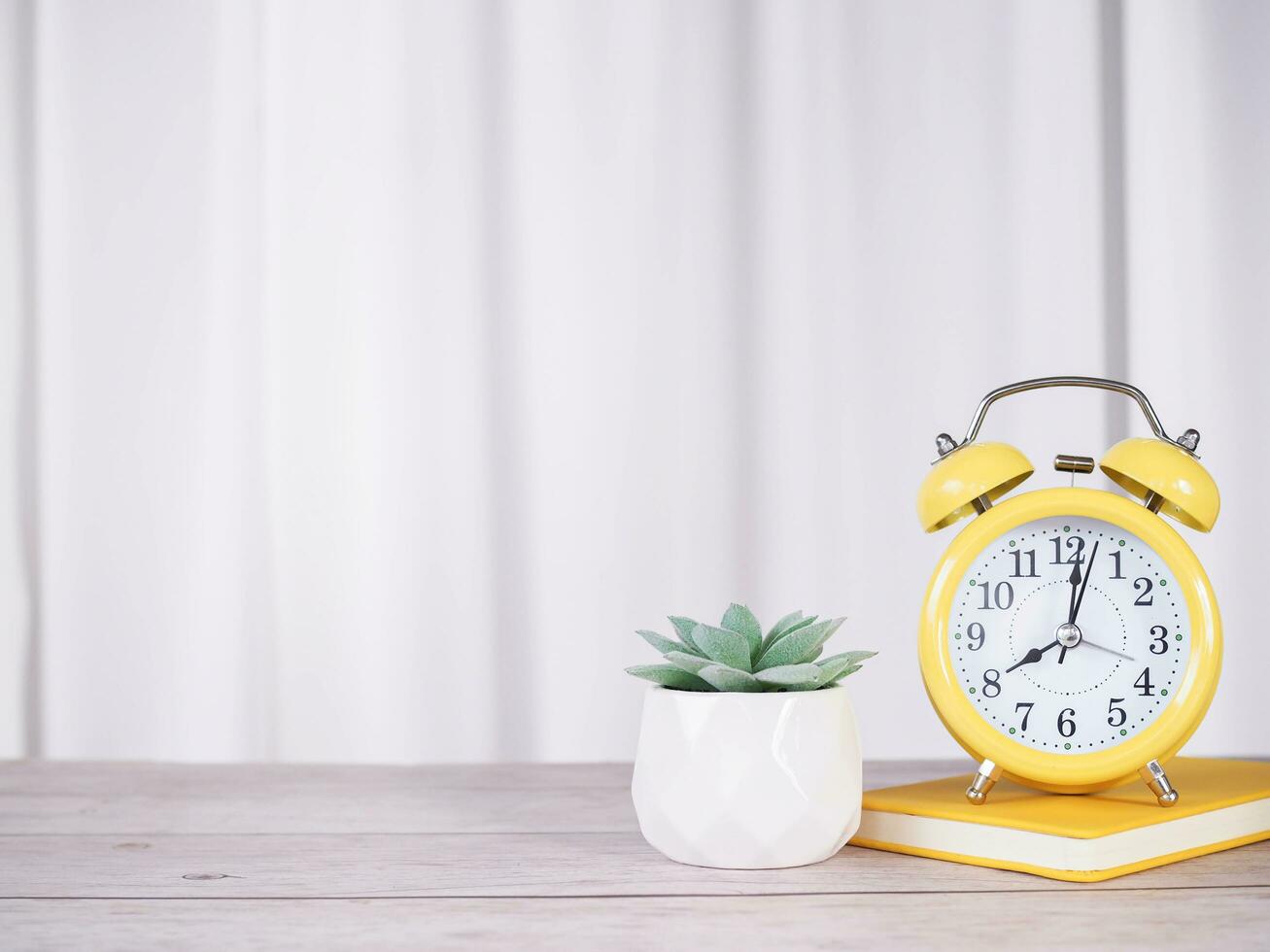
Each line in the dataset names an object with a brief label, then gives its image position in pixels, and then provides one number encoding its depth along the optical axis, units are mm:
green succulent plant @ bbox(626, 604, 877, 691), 642
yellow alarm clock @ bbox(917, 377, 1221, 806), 698
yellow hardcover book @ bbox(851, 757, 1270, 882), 617
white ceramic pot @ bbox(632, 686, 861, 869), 628
